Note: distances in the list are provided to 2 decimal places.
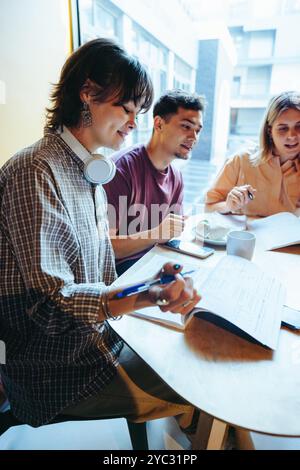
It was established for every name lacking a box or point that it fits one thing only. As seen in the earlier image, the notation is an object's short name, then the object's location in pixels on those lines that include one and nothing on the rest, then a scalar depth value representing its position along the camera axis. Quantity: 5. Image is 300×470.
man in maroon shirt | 1.24
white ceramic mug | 0.92
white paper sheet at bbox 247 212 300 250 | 1.11
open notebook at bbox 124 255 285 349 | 0.62
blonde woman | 1.44
